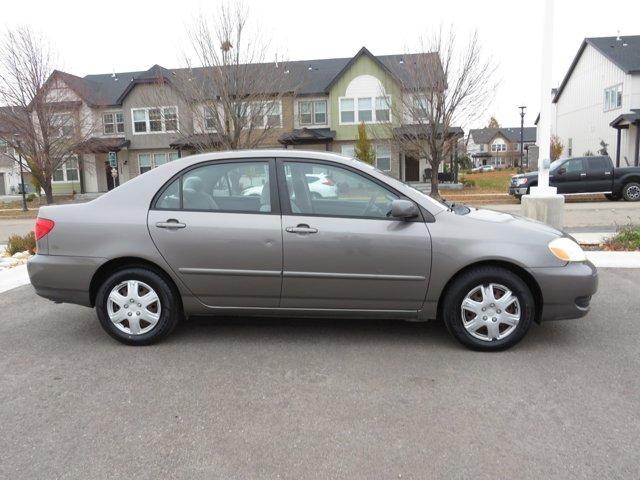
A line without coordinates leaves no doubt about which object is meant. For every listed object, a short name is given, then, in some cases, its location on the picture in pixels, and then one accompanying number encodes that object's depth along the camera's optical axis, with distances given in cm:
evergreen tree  2902
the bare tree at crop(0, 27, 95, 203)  2261
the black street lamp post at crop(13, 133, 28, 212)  2414
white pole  873
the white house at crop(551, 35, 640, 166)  2903
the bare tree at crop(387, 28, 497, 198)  2105
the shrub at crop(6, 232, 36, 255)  970
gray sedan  418
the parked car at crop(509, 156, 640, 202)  1934
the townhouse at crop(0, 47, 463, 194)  2742
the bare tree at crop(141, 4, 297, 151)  1636
